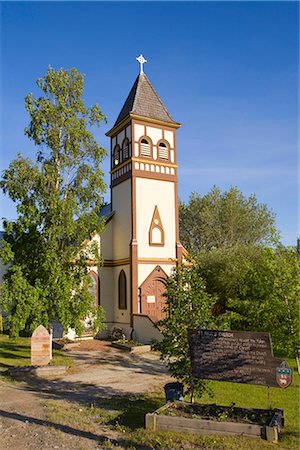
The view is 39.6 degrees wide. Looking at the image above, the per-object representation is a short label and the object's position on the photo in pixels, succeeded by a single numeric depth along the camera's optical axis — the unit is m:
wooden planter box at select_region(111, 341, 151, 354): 22.42
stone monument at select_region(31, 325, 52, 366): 17.33
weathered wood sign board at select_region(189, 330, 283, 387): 10.16
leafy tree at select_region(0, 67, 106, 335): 17.69
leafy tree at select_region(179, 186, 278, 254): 46.91
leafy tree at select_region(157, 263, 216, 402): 11.80
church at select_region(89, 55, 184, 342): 26.93
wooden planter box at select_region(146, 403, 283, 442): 9.27
